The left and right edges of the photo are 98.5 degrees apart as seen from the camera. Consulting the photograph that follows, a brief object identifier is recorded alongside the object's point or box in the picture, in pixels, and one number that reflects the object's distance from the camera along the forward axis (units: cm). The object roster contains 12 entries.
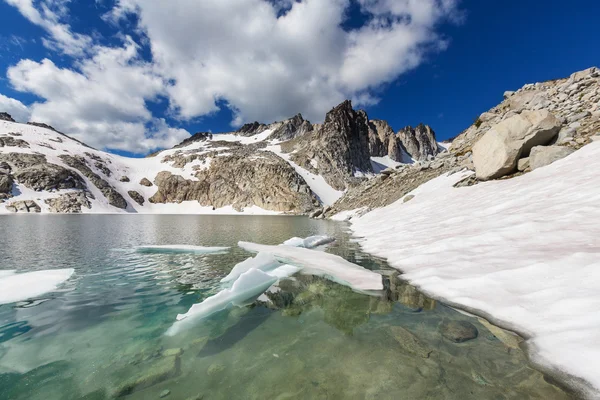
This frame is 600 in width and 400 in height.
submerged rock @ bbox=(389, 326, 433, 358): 471
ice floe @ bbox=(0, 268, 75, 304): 808
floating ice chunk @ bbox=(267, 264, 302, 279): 1013
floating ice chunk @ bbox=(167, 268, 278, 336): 633
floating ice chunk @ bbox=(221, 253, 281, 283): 994
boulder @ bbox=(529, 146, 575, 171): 1672
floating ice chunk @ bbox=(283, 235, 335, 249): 1720
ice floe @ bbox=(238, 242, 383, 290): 848
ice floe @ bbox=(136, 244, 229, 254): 1620
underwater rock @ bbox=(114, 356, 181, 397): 396
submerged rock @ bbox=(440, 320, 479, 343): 502
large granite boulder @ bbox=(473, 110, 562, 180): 1873
